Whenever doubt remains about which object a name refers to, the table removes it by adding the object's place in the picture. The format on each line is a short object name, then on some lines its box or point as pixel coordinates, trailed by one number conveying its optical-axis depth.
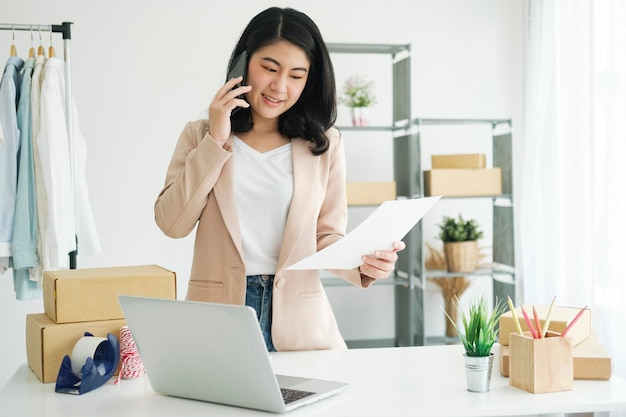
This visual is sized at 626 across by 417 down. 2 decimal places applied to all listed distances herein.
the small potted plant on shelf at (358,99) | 4.19
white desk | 1.43
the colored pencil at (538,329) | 1.59
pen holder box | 1.53
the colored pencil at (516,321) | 1.61
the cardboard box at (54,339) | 1.65
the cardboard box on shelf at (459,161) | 4.17
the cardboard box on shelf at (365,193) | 4.10
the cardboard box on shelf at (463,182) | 4.12
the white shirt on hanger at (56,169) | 3.11
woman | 1.96
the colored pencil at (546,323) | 1.58
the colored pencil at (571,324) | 1.59
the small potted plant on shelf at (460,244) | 4.24
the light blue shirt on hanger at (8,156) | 3.11
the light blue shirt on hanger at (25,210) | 3.11
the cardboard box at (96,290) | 1.70
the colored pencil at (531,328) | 1.59
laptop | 1.37
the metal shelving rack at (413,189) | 4.12
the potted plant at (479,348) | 1.54
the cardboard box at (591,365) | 1.62
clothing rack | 3.17
